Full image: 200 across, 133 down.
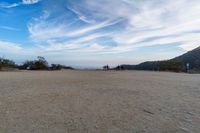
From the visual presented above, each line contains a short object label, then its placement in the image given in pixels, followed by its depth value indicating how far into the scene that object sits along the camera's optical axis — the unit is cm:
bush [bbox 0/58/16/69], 1139
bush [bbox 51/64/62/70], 1368
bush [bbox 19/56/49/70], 1313
